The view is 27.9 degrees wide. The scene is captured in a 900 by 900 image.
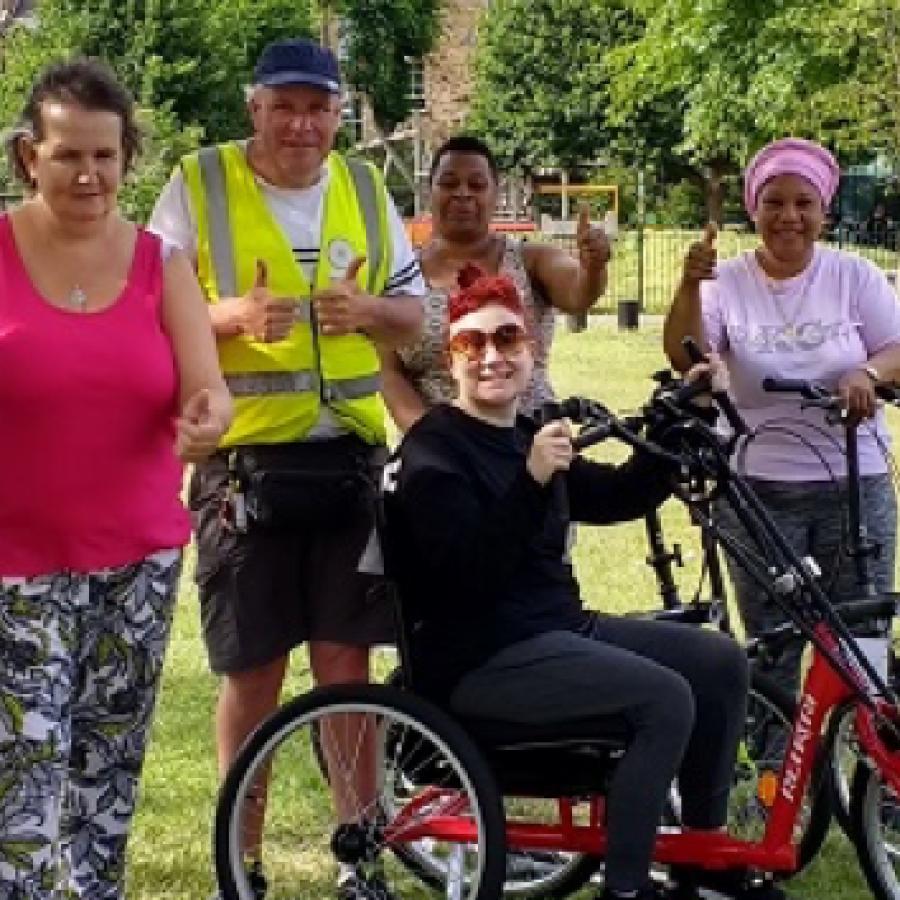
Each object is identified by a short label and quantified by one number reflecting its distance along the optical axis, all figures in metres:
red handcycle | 3.81
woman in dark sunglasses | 3.74
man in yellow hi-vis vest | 4.12
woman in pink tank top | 3.37
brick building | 61.47
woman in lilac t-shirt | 4.75
